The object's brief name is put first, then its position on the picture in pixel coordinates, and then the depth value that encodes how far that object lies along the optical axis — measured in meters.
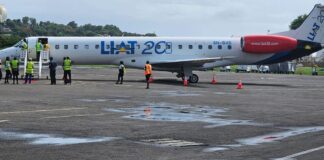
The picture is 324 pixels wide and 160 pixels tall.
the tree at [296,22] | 177.90
